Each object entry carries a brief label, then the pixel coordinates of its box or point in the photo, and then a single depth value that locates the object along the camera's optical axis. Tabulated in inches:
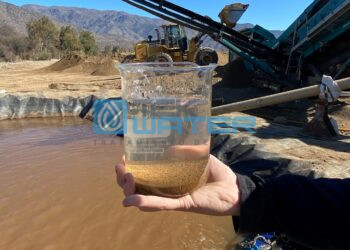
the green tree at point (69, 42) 1894.7
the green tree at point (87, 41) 1880.5
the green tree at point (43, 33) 2065.7
